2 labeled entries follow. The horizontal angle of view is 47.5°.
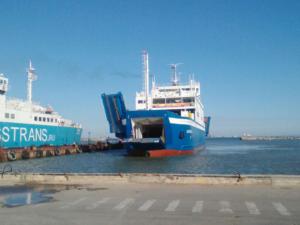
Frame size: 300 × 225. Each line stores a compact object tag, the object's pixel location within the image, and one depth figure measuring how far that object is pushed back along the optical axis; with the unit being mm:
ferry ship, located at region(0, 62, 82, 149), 41719
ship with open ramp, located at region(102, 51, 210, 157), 34000
